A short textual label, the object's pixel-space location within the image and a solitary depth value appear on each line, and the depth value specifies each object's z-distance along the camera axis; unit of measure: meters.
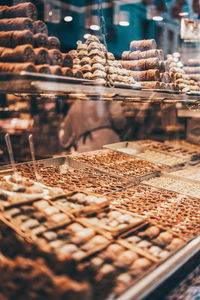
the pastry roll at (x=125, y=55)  1.46
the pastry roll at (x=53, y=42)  1.01
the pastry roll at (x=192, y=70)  1.85
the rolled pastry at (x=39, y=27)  1.00
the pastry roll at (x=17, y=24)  0.97
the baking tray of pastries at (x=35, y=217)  0.88
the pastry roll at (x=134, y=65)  1.43
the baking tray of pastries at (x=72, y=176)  1.28
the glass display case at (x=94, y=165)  0.78
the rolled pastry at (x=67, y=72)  0.99
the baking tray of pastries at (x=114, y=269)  0.74
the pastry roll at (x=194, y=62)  1.92
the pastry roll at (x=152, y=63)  1.41
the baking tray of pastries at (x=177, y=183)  1.37
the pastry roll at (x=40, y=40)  0.98
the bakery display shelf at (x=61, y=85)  0.90
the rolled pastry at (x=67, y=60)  1.02
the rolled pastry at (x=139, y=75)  1.40
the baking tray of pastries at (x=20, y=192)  0.94
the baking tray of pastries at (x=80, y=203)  0.95
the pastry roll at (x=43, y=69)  0.93
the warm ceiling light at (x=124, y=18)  1.56
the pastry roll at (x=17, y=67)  0.91
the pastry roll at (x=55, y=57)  0.98
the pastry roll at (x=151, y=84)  1.37
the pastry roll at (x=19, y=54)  0.94
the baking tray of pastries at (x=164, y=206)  1.07
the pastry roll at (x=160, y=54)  1.46
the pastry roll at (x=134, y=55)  1.46
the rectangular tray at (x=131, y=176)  1.41
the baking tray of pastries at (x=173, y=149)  1.89
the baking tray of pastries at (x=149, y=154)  1.71
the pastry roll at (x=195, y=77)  1.81
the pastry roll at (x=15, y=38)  0.96
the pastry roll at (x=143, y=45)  1.46
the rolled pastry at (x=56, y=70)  0.96
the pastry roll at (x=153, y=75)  1.39
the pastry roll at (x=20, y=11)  1.00
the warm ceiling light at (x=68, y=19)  1.48
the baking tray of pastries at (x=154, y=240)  0.93
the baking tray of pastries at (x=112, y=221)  0.93
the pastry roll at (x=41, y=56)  0.96
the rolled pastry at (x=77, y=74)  1.03
